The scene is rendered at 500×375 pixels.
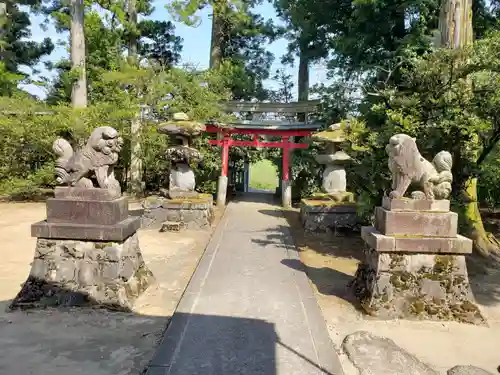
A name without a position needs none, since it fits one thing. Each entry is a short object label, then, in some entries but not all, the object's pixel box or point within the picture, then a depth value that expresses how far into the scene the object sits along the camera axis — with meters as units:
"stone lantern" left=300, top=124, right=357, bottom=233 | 9.72
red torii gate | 14.09
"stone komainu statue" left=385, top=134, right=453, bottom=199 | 4.68
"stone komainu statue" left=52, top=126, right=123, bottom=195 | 4.77
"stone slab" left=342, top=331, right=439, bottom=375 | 3.34
